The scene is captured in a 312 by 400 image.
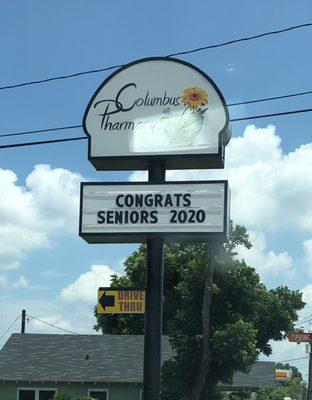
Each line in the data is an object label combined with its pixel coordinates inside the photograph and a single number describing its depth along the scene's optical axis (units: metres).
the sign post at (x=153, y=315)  11.64
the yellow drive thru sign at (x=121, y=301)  11.78
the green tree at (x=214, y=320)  29.36
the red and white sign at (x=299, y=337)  36.22
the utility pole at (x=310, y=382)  41.02
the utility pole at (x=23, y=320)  53.16
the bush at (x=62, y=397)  27.06
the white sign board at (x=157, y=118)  12.09
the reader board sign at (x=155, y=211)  11.77
